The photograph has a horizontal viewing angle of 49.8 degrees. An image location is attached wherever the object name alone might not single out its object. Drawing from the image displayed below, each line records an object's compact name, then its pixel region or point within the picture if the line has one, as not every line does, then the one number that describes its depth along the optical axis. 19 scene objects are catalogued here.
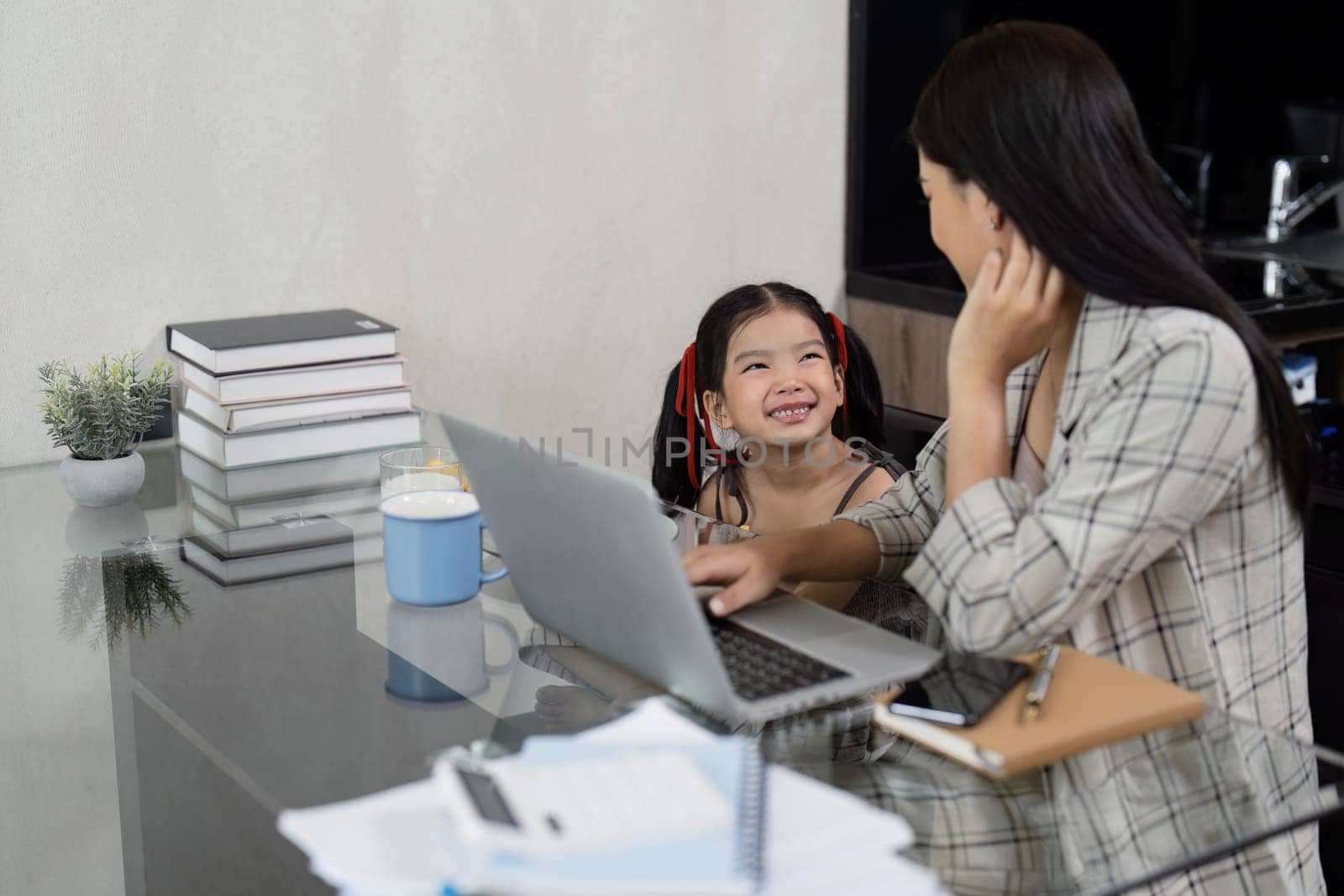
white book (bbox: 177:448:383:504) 1.82
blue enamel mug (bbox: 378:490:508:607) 1.32
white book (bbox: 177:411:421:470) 1.90
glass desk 0.97
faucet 2.95
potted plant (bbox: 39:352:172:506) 1.73
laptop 1.04
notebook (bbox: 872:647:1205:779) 0.99
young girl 1.82
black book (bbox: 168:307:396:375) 1.91
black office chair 2.08
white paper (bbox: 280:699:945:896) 0.76
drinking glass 1.49
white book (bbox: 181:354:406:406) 1.90
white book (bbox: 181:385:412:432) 1.89
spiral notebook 0.72
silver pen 1.04
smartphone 1.03
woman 1.10
